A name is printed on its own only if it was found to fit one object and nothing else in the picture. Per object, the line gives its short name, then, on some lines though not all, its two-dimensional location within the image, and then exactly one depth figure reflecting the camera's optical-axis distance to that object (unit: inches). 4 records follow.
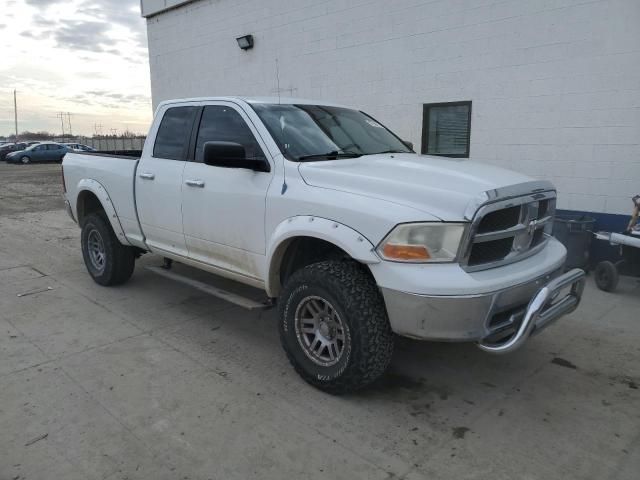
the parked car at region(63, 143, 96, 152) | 1253.8
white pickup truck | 114.8
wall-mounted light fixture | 428.8
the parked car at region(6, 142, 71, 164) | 1268.5
